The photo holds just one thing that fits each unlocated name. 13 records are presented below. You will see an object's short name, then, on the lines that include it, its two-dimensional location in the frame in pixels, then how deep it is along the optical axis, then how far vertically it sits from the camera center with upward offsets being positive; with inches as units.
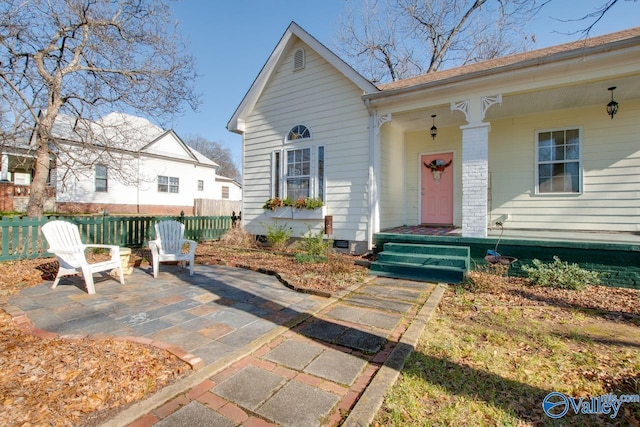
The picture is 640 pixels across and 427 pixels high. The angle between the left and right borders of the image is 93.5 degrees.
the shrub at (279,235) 324.5 -23.0
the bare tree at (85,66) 291.4 +165.3
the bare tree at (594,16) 139.5 +95.3
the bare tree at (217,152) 2003.0 +421.7
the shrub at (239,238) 357.1 -30.0
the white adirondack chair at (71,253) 176.2 -24.2
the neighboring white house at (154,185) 633.0 +71.4
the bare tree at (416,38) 625.3 +393.5
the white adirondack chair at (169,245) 217.8 -23.7
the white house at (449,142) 235.6 +72.5
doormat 272.7 -15.7
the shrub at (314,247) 265.0 -31.7
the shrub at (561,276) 191.8 -39.4
